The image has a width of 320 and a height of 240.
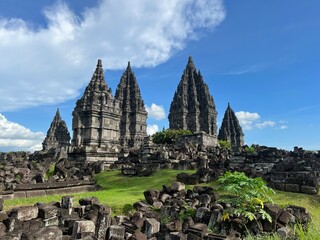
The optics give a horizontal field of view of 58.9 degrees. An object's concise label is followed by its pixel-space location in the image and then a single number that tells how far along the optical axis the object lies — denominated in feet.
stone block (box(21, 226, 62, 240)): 13.62
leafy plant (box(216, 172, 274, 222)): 18.90
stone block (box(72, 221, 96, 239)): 15.64
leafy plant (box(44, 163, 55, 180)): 48.94
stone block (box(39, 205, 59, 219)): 18.13
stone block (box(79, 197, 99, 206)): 21.88
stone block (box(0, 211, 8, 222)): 16.29
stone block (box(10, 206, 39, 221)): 17.13
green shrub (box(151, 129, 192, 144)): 151.94
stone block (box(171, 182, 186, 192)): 26.88
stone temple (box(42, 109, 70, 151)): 194.90
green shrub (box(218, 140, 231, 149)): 161.85
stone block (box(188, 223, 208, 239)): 16.37
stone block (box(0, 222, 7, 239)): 15.20
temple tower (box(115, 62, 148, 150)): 185.78
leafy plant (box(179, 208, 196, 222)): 20.58
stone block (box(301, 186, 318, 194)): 27.76
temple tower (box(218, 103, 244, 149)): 219.61
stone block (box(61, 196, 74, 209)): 19.95
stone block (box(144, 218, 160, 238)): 17.72
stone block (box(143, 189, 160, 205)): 24.34
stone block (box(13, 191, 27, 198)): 29.66
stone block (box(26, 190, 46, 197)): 30.45
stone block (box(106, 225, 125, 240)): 16.51
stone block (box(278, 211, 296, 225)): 18.51
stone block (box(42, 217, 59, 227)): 17.80
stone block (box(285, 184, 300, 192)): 29.05
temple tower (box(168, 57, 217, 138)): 209.26
